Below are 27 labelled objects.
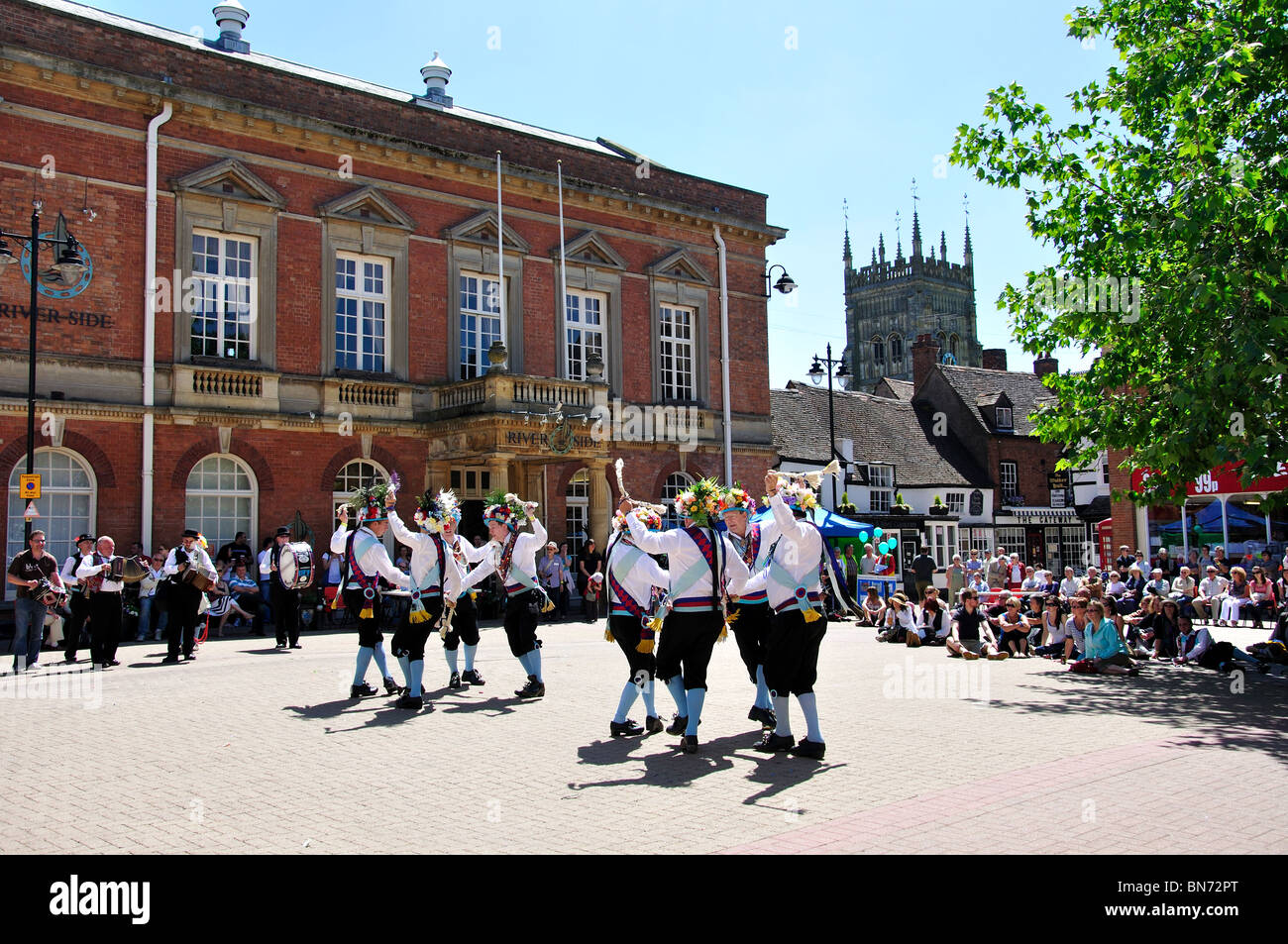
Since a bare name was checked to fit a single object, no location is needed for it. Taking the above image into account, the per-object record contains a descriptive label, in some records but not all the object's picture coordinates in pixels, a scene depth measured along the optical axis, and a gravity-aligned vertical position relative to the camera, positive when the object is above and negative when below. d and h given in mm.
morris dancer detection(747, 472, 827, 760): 8562 -640
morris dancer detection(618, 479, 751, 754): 8844 -480
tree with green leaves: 11906 +3458
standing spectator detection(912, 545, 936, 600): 24797 -753
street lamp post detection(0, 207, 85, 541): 16969 +4776
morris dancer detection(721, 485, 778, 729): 9203 -620
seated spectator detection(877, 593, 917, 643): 18766 -1478
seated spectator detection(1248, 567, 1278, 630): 20516 -1415
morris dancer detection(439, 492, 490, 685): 12445 -890
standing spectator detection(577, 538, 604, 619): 24578 -438
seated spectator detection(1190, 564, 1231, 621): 21422 -1319
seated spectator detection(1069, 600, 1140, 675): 14461 -1579
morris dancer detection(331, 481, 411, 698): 11492 -230
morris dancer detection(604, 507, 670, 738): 9484 -472
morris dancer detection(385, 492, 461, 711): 11031 -432
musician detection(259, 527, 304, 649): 17250 -916
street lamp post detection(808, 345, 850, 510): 28217 +4486
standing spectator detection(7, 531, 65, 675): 14180 -523
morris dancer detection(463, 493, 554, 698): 11391 -369
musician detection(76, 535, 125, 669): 14492 -682
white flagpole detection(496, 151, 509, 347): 26062 +7195
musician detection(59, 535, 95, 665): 14773 -699
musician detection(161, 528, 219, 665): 14867 -476
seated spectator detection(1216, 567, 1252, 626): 21172 -1365
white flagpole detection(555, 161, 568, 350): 27844 +6659
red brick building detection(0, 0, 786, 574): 20562 +5789
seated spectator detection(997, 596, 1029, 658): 16984 -1616
